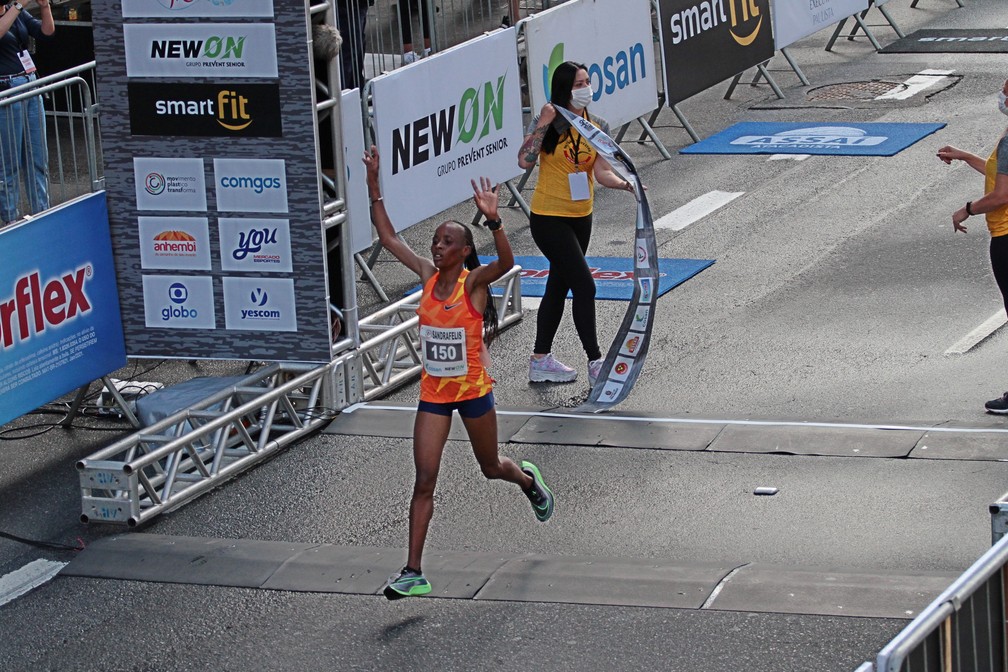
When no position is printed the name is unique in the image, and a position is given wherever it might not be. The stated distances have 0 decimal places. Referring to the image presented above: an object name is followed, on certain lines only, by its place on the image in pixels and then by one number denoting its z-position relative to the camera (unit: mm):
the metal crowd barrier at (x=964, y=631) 8344
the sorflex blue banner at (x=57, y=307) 18812
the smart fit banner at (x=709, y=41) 34656
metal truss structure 17469
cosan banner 30078
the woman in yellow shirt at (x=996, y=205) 18703
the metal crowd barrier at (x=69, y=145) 20094
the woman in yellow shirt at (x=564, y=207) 20641
